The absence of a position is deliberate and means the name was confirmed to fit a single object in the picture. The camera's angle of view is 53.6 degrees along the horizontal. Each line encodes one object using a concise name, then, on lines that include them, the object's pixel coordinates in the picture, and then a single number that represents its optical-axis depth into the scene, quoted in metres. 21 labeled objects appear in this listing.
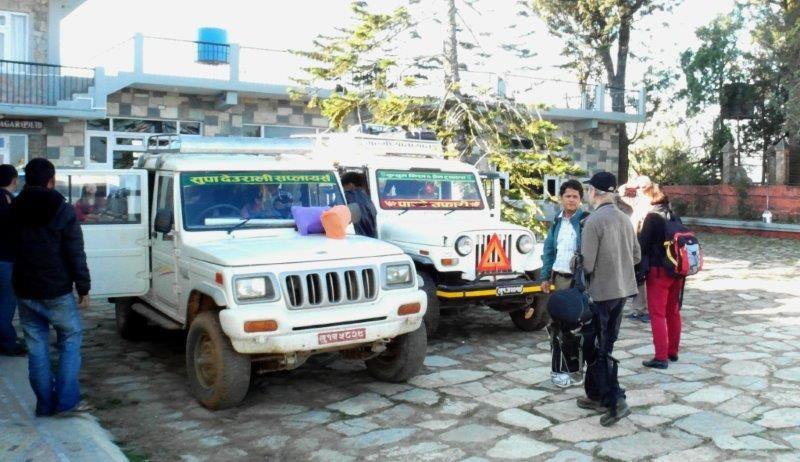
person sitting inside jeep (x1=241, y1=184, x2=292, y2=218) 6.71
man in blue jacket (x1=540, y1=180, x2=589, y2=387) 6.48
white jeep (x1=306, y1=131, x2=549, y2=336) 7.91
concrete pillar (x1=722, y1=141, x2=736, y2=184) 29.64
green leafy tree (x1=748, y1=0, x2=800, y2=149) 26.02
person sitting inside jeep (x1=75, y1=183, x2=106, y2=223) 7.02
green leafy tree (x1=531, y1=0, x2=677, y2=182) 28.86
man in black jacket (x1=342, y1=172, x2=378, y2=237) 8.48
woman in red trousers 6.79
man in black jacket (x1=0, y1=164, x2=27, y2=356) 7.09
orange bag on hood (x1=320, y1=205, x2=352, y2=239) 6.50
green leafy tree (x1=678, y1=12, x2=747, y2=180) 31.58
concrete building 17.78
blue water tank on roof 19.61
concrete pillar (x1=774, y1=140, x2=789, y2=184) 27.84
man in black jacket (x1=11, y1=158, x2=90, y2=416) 5.34
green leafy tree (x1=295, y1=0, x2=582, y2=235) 12.13
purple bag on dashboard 6.66
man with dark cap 5.42
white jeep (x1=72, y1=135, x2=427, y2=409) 5.52
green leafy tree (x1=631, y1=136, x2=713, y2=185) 30.91
